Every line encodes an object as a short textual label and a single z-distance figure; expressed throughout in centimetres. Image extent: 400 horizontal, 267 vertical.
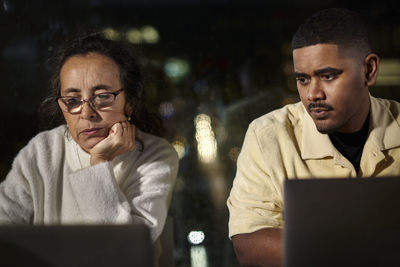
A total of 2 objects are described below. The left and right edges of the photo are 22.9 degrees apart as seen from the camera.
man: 176
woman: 179
